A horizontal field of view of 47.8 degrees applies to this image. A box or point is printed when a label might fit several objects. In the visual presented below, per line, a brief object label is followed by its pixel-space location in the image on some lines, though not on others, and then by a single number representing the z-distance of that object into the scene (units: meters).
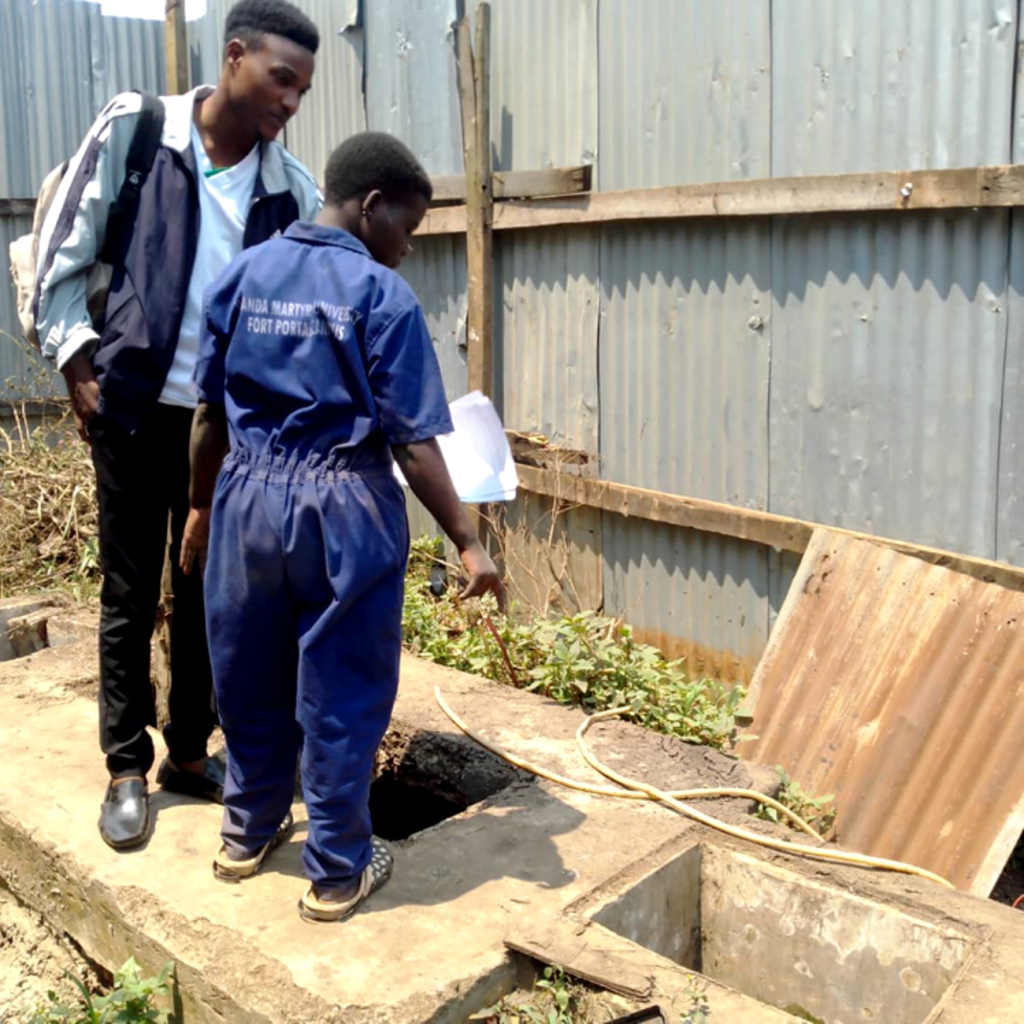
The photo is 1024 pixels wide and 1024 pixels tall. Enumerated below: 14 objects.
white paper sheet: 4.27
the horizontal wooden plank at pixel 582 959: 2.48
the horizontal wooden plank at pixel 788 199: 3.92
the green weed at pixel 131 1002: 2.63
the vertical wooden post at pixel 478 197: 5.71
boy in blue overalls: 2.57
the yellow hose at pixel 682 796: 3.06
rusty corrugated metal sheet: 3.72
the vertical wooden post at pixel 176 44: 7.83
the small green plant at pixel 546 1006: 2.50
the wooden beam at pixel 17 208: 8.30
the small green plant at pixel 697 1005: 2.41
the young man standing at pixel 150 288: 3.04
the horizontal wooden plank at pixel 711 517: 4.14
